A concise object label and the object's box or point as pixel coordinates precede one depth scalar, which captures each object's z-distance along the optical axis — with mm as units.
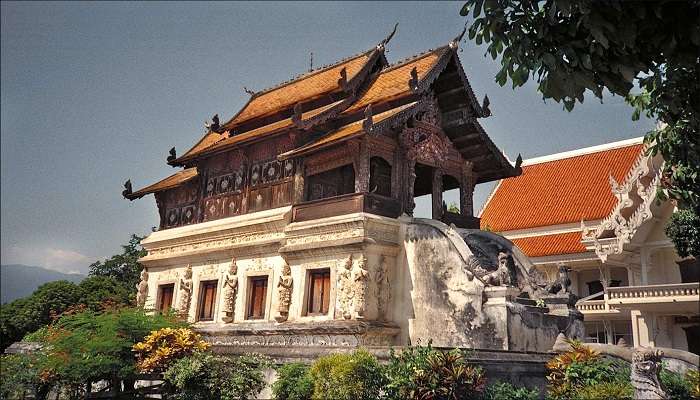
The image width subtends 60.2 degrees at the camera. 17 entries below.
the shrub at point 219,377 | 11882
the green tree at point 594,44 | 6527
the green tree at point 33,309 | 27484
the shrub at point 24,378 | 14039
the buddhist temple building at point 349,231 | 14344
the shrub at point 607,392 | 8758
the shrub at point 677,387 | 9227
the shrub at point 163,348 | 13062
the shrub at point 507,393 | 9492
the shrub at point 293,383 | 10602
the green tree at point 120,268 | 33312
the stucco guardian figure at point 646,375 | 8398
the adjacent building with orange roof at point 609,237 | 22781
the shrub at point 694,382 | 9164
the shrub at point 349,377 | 9875
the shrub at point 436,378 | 9453
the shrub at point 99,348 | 13281
